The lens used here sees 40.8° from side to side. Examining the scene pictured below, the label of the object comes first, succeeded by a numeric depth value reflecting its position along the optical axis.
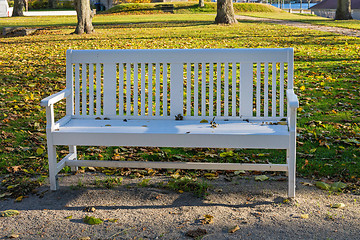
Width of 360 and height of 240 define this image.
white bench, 3.86
